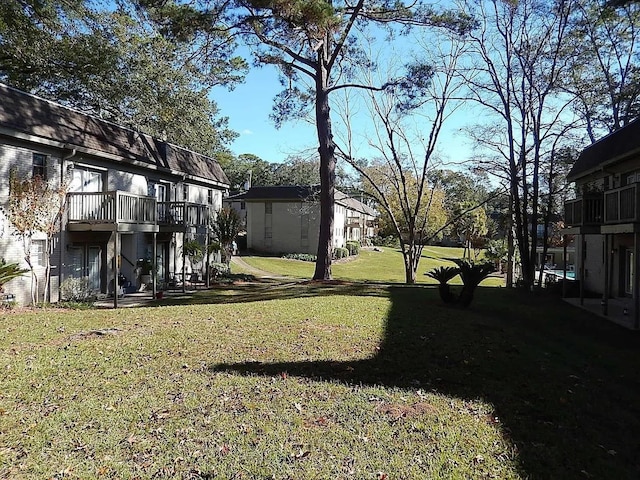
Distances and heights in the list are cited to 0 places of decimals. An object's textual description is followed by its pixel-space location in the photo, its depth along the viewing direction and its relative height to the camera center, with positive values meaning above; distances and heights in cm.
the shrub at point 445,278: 1370 -117
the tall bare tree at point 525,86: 2128 +775
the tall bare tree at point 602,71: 2150 +885
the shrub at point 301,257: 3747 -156
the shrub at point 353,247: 4519 -86
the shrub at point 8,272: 1135 -96
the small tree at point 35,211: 1217 +67
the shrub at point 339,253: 4034 -128
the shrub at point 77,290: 1420 -179
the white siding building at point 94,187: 1273 +178
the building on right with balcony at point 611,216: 1285 +86
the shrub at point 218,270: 2315 -169
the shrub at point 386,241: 6275 -26
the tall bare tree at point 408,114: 2144 +642
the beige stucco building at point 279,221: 4025 +154
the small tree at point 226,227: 2236 +51
